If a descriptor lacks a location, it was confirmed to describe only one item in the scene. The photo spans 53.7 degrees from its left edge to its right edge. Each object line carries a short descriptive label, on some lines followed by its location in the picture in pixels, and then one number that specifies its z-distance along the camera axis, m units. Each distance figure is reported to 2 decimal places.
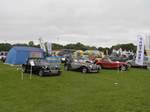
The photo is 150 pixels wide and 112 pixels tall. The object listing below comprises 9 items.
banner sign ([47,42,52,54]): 26.56
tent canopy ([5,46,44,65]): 20.86
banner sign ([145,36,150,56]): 12.16
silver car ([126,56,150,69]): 17.97
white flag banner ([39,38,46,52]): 25.60
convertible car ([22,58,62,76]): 11.33
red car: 16.55
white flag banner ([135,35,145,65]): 12.10
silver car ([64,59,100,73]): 13.84
